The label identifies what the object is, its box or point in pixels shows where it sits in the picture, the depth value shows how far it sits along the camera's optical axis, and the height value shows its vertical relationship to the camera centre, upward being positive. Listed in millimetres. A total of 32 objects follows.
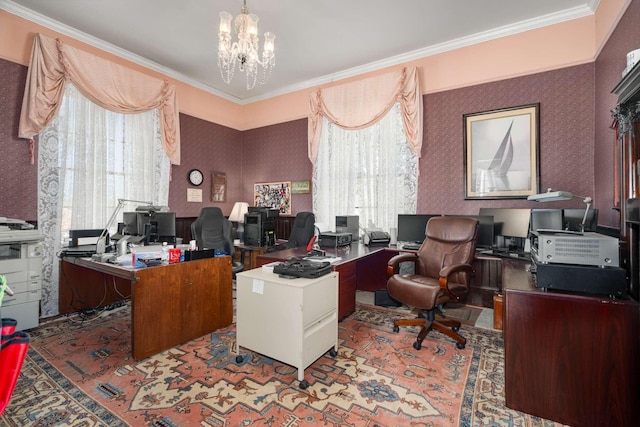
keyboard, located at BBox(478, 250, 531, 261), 2980 -420
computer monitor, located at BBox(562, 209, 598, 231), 2590 -40
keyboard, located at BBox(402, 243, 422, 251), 3632 -396
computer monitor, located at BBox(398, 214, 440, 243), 3803 -165
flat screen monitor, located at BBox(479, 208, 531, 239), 3207 -73
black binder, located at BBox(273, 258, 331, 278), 2113 -403
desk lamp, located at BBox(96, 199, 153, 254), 2836 -318
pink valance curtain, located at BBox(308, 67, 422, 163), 3988 +1643
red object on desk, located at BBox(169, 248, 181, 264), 2564 -356
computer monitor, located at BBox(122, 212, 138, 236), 3113 -101
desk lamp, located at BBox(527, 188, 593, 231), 2141 +142
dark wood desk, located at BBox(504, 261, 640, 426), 1520 -772
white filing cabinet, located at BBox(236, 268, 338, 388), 1974 -731
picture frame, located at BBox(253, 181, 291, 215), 5301 +345
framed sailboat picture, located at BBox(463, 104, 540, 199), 3418 +744
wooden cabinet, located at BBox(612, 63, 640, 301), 1478 +265
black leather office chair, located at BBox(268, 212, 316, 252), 4367 -255
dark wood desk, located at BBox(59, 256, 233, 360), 2303 -761
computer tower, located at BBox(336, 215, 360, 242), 4203 -156
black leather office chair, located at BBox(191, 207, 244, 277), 3801 -229
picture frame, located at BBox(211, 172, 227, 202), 5273 +490
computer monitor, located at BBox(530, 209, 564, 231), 2666 -40
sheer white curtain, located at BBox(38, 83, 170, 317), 3312 +577
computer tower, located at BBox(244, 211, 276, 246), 4381 -227
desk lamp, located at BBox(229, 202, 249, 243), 5177 +7
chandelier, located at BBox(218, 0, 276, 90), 2601 +1603
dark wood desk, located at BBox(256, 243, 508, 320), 2990 -701
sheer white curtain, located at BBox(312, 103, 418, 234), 4172 +616
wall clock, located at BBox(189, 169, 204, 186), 4906 +626
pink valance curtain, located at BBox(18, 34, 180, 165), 3175 +1572
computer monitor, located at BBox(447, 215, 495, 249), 3375 -193
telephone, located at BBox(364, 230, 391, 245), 3920 -316
